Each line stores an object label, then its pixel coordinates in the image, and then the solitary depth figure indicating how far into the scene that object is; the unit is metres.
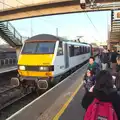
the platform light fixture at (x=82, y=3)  16.61
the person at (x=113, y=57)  15.49
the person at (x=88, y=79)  7.18
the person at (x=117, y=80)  5.59
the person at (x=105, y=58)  18.43
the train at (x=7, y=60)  27.79
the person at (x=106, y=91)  3.30
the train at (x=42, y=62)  12.86
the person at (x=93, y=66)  7.55
